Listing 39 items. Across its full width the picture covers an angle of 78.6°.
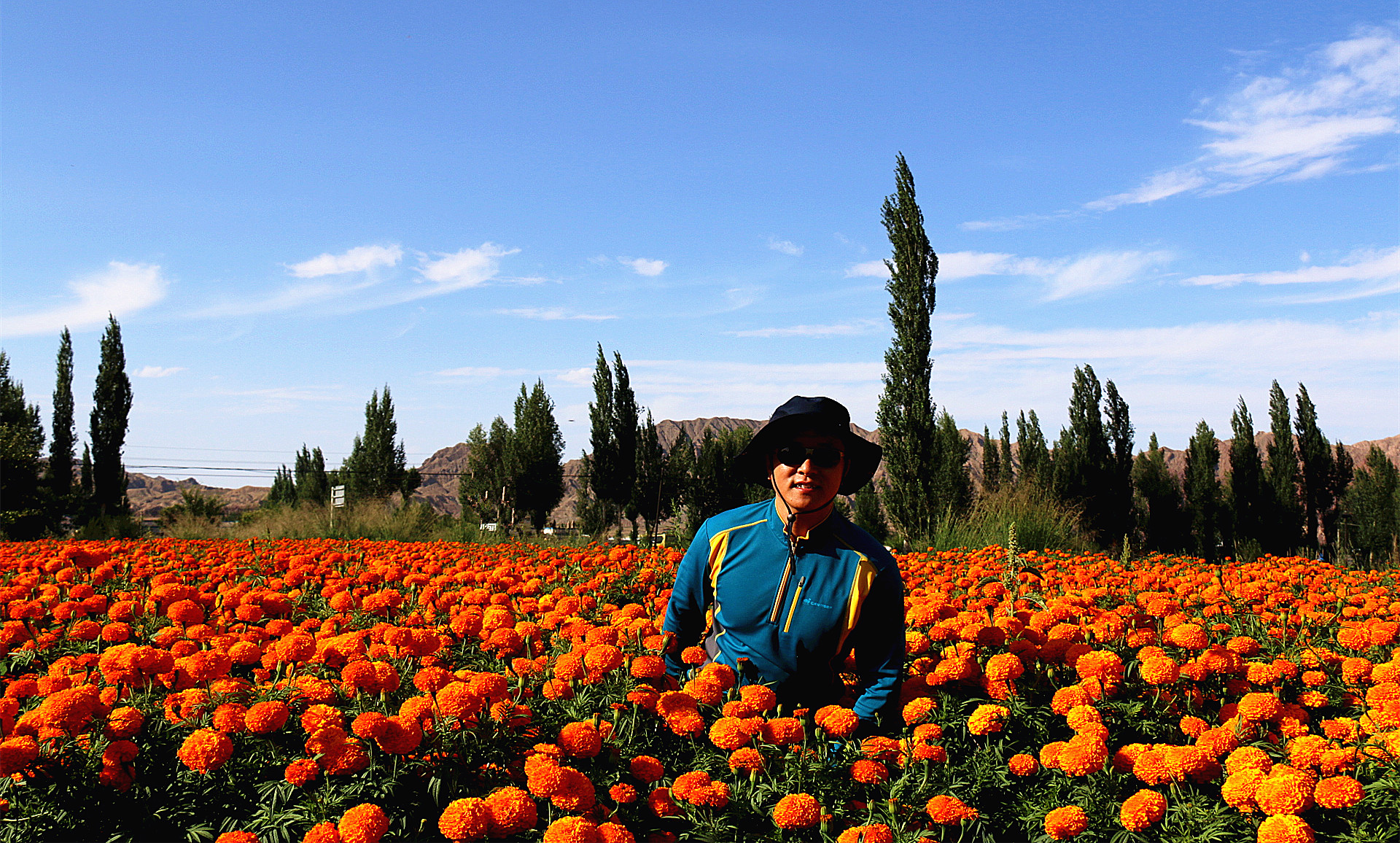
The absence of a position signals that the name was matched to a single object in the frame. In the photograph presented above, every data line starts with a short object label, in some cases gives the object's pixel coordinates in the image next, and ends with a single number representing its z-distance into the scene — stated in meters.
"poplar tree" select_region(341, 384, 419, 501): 44.75
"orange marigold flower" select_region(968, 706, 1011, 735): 1.97
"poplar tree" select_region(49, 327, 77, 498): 30.66
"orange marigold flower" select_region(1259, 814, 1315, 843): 1.52
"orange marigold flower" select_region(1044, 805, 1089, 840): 1.63
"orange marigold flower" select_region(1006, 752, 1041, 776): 1.87
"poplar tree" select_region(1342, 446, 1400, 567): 25.98
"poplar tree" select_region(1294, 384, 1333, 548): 30.55
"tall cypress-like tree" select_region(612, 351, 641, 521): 33.78
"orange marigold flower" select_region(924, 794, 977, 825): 1.68
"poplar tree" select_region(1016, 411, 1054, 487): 29.30
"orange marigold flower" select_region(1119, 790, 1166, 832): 1.63
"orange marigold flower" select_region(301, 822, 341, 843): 1.41
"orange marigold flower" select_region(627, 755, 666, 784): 1.76
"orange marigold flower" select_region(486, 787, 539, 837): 1.45
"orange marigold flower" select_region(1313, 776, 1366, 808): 1.61
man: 2.39
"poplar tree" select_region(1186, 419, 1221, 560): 29.61
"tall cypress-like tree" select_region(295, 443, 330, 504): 49.25
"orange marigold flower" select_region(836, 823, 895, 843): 1.59
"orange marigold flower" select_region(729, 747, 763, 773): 1.75
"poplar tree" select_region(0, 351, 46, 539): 17.78
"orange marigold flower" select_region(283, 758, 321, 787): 1.56
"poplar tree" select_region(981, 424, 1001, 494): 38.30
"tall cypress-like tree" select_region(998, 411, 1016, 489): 37.69
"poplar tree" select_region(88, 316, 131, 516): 30.55
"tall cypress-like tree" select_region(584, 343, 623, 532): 33.62
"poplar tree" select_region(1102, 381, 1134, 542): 27.98
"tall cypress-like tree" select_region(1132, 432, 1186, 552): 29.50
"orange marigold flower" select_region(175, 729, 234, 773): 1.58
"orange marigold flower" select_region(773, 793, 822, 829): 1.61
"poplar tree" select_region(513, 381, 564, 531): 40.62
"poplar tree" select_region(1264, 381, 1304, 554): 28.88
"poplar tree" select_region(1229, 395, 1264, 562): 29.16
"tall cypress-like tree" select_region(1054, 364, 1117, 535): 27.80
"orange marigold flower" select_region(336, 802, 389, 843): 1.41
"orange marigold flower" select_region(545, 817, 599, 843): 1.43
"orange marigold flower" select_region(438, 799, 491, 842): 1.42
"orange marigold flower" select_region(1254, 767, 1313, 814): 1.61
